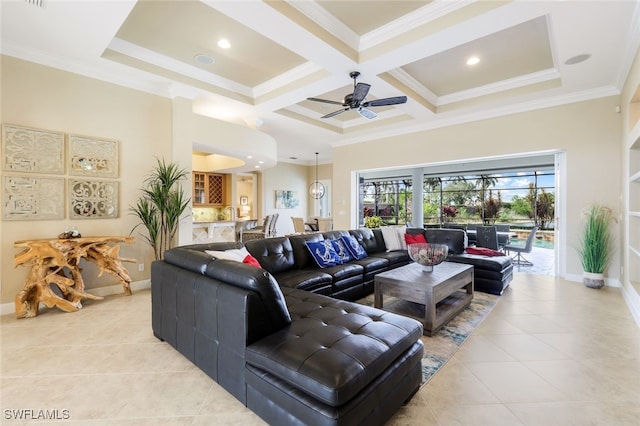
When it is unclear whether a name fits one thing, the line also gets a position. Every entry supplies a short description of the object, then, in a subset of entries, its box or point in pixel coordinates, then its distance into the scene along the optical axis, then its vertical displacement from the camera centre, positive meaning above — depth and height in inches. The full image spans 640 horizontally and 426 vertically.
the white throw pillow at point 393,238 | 200.5 -19.0
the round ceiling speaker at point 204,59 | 159.8 +87.3
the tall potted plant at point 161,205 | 168.4 +3.5
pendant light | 373.7 +27.8
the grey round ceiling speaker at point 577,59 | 136.7 +75.7
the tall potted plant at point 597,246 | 169.0 -20.5
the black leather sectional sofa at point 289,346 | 52.1 -29.1
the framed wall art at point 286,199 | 420.2 +18.2
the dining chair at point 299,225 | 331.9 -16.7
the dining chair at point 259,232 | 291.7 -21.6
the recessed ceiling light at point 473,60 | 159.2 +86.5
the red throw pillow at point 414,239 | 199.2 -19.5
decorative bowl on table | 127.6 -19.4
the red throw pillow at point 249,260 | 100.7 -17.7
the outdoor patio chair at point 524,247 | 238.1 -30.5
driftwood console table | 124.4 -26.9
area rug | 88.7 -46.6
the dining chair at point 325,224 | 350.6 -15.9
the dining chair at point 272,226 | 323.6 -17.6
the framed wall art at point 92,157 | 147.8 +29.2
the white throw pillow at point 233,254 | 94.9 -15.8
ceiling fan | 146.0 +59.6
